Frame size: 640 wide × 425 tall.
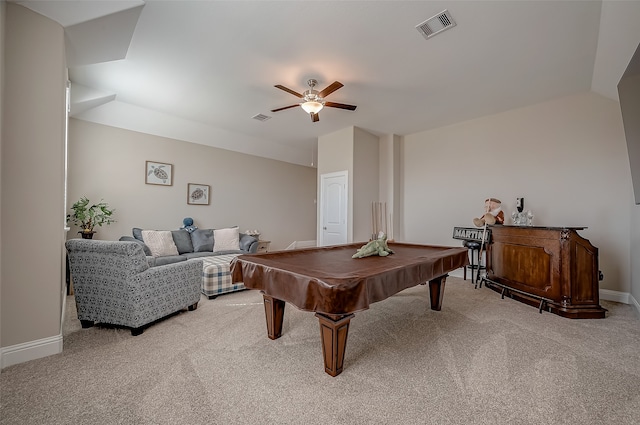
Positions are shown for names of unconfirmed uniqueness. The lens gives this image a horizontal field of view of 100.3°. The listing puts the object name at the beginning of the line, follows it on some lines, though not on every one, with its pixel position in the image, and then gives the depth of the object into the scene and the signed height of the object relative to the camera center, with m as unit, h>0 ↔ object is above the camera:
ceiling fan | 3.35 +1.45
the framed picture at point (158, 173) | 4.82 +0.71
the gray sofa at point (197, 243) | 4.44 -0.57
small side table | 5.72 -0.72
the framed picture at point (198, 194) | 5.33 +0.38
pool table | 1.48 -0.43
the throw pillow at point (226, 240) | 5.02 -0.53
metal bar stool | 4.10 -0.54
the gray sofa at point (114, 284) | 2.33 -0.65
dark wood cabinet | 2.88 -0.64
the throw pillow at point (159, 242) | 4.34 -0.50
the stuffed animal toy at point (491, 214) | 3.96 +0.01
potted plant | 3.86 -0.07
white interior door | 5.40 +0.11
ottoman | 3.43 -0.88
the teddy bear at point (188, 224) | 5.09 -0.23
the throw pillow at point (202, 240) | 4.89 -0.52
